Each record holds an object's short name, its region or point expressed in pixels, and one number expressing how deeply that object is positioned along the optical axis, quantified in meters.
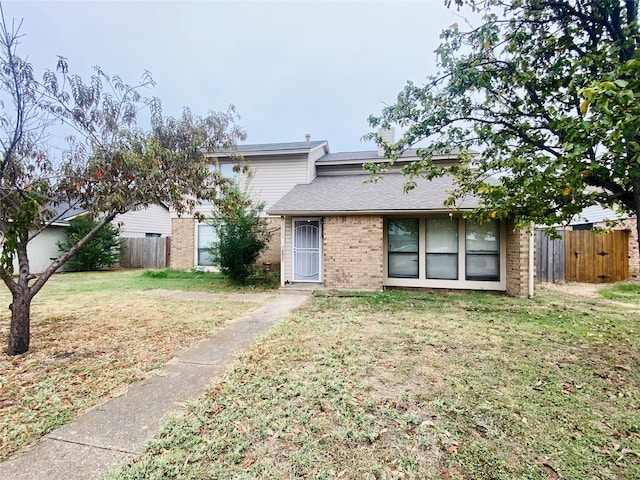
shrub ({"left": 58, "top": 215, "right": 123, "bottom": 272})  15.16
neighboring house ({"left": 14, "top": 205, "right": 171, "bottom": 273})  15.00
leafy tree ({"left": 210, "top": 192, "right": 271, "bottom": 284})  10.27
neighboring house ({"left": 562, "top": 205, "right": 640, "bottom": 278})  10.98
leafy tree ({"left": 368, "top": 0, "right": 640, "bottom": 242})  3.55
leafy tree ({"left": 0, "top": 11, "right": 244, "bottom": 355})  4.39
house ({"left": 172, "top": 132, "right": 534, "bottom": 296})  9.31
